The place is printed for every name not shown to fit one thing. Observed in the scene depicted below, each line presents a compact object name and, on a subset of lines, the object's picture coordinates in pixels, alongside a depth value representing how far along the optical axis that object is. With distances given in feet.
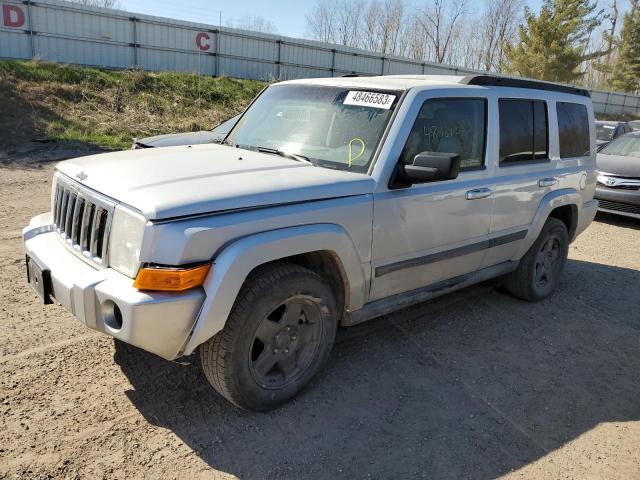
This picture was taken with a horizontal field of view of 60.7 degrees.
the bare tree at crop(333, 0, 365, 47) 183.99
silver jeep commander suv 8.93
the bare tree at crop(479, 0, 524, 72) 167.73
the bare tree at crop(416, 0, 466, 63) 175.11
